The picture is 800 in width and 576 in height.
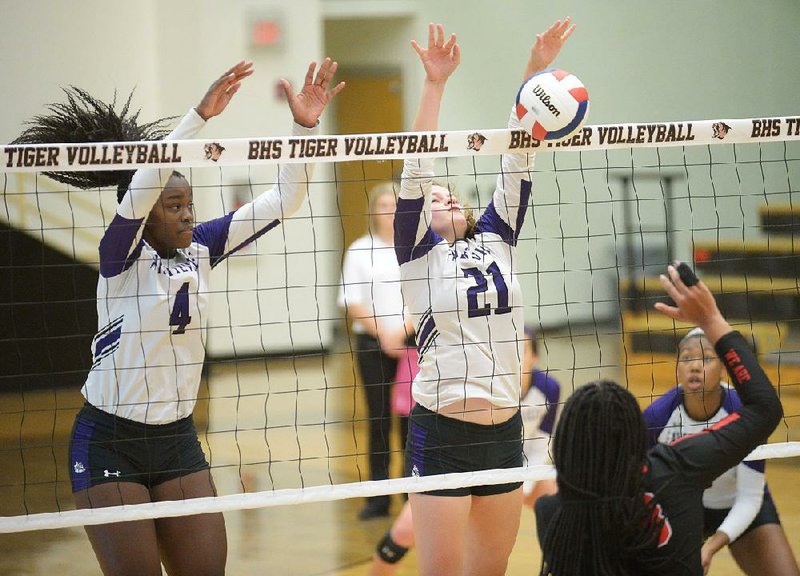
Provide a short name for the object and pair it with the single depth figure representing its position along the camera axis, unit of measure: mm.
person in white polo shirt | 12758
